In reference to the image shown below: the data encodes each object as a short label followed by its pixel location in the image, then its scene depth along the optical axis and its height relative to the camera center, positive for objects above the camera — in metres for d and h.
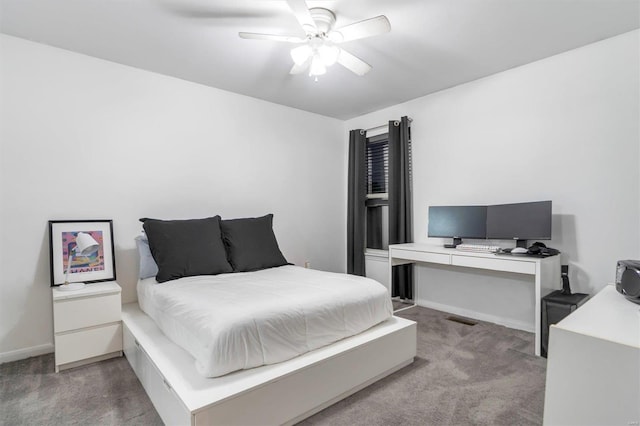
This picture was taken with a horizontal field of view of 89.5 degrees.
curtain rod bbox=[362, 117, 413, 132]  3.85 +1.05
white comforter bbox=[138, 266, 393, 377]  1.53 -0.59
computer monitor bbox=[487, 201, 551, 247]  2.61 -0.12
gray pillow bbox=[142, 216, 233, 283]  2.52 -0.33
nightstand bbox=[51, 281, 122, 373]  2.18 -0.81
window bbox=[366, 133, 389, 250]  4.25 +0.20
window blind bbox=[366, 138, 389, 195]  4.23 +0.56
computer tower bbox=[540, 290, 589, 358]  2.25 -0.72
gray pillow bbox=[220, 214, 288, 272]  2.87 -0.34
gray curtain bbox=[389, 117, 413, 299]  3.76 +0.13
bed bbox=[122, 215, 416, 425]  1.45 -0.78
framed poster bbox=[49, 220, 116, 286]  2.45 -0.34
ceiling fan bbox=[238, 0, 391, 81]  1.91 +1.10
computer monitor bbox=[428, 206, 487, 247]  3.11 -0.15
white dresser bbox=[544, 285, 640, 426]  0.98 -0.54
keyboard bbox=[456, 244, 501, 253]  2.84 -0.37
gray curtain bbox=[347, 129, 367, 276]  4.32 +0.05
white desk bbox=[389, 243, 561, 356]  2.37 -0.47
